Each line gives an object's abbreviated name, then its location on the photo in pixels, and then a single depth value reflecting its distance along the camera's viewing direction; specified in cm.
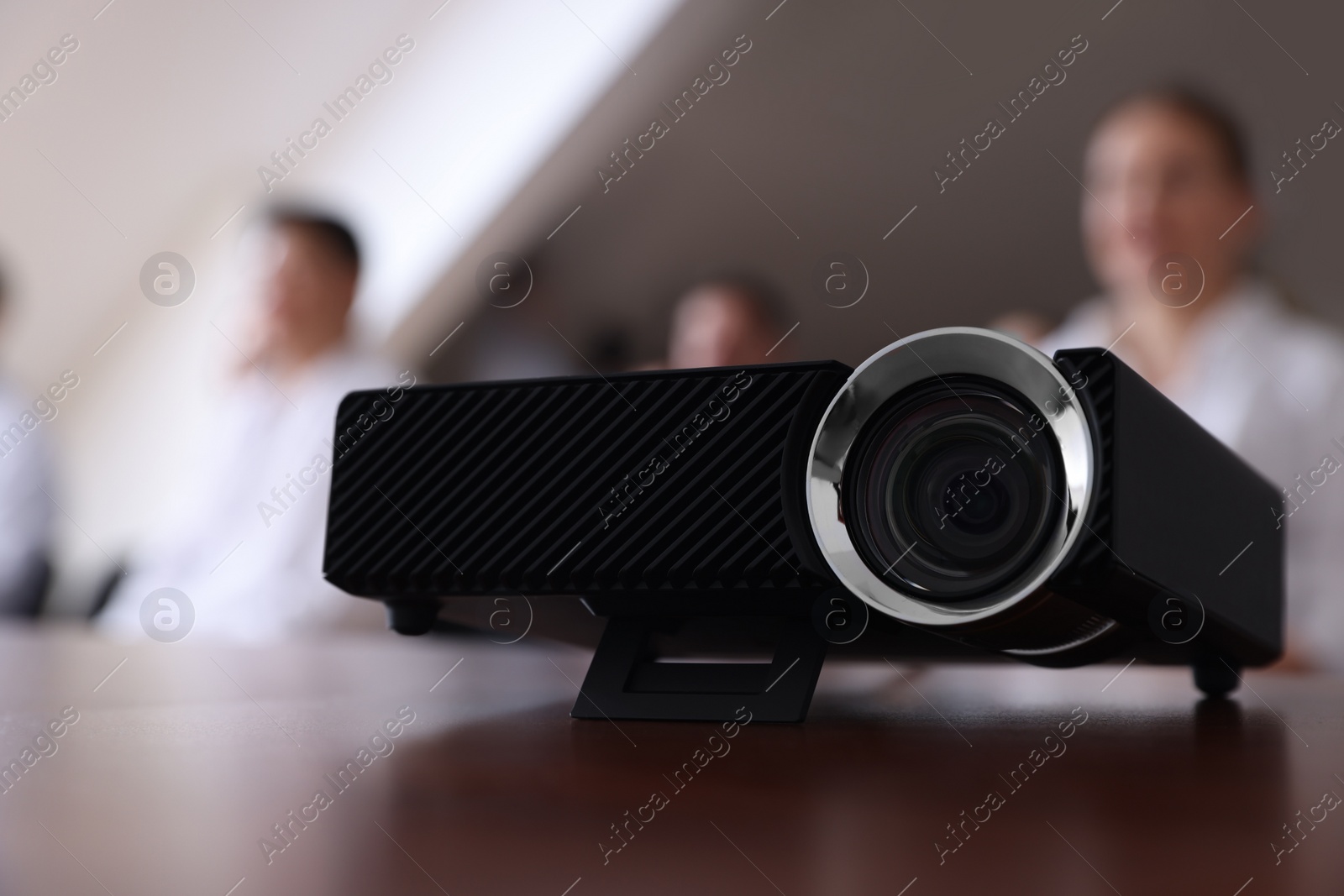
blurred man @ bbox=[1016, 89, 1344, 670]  153
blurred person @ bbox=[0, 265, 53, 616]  227
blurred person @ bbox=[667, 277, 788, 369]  212
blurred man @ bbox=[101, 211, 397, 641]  199
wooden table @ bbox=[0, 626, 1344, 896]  21
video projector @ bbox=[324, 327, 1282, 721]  38
